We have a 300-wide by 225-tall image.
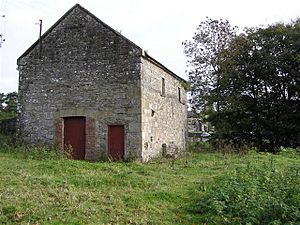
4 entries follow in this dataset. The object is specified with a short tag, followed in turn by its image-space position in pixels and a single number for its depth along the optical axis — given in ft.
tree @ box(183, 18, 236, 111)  82.88
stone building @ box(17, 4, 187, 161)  50.26
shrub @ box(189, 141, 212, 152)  74.53
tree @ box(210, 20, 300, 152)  74.95
